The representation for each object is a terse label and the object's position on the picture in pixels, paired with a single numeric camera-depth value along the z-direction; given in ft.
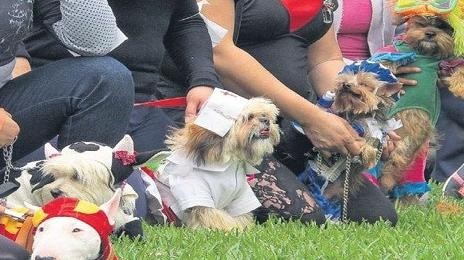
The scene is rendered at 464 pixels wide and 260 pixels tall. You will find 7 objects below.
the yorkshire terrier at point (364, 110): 28.12
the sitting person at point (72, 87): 22.08
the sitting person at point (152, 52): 25.58
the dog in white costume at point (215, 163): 25.42
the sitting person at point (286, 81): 28.12
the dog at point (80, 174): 19.60
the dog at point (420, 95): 31.87
